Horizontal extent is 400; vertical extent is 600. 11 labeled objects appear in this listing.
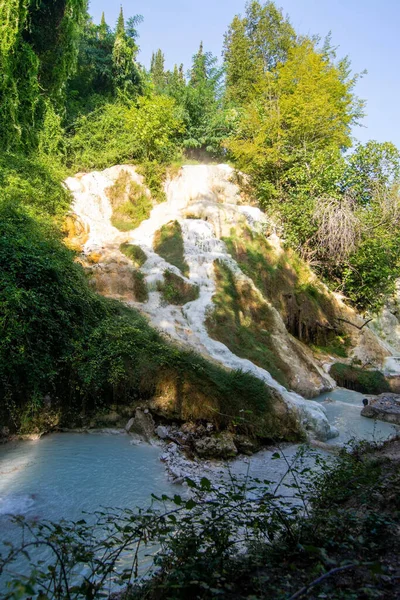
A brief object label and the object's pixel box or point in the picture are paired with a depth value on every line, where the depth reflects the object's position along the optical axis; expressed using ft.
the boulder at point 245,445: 24.54
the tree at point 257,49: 102.01
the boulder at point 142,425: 24.78
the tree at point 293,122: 73.05
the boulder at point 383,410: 34.22
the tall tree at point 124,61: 80.07
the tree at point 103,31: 86.38
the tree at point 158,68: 133.94
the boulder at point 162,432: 24.46
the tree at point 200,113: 81.96
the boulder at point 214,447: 22.99
